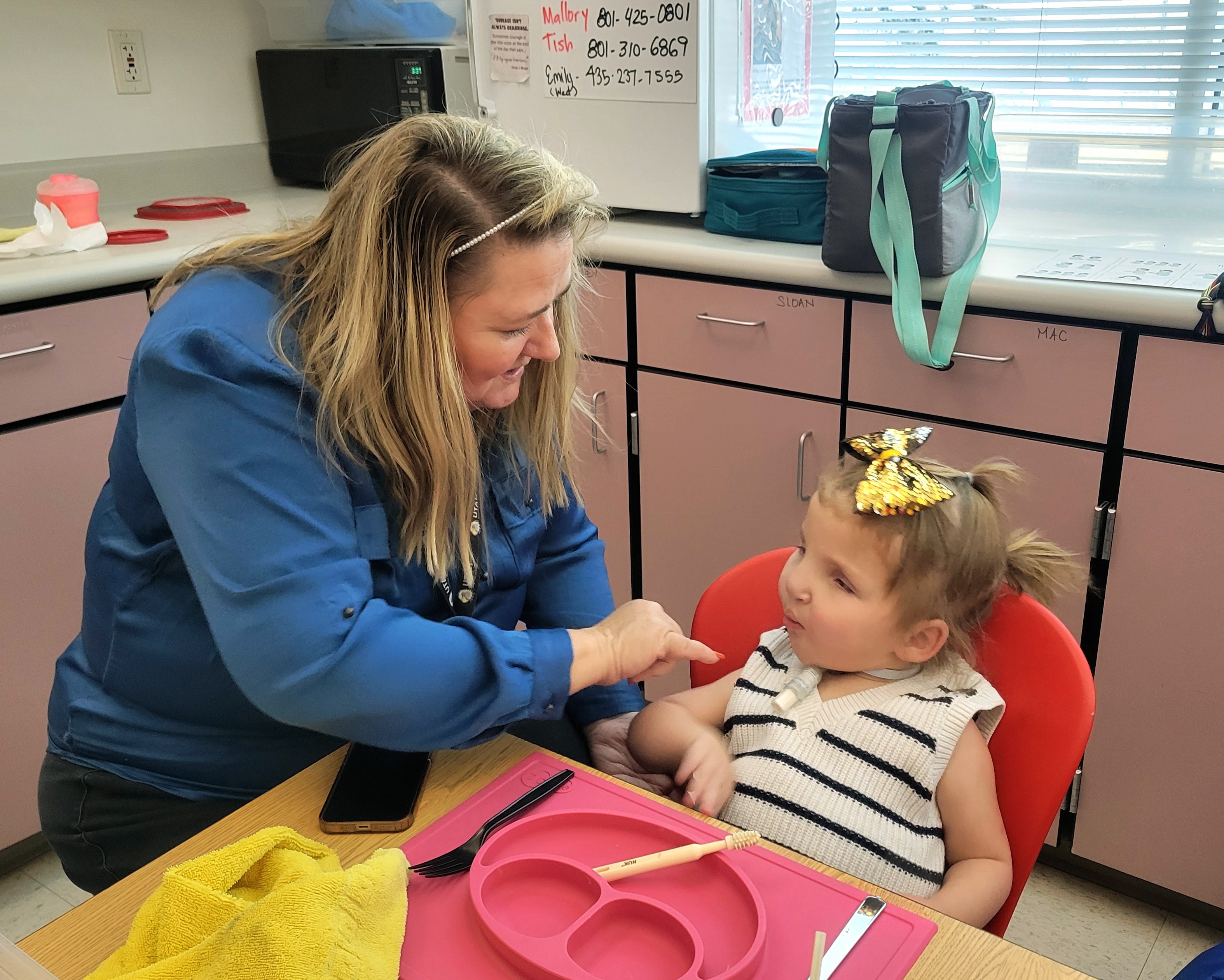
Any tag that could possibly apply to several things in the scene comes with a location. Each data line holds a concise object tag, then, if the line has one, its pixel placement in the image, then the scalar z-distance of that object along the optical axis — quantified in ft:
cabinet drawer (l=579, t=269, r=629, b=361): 6.82
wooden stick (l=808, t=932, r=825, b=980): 2.19
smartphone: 2.80
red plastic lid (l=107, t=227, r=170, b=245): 6.97
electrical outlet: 8.27
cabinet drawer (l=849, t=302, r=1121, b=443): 5.19
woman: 2.94
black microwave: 7.96
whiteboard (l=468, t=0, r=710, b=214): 6.70
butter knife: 2.31
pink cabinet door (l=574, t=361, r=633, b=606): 7.14
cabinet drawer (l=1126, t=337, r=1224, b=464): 4.87
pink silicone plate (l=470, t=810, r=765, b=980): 2.34
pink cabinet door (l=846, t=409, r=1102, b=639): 5.37
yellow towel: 2.13
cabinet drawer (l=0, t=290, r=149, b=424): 5.93
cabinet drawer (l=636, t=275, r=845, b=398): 6.03
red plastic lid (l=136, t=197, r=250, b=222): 7.95
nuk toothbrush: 2.55
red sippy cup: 6.75
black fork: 2.60
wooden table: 2.33
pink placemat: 2.34
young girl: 3.39
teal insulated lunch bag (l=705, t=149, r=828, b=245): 6.25
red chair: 3.31
